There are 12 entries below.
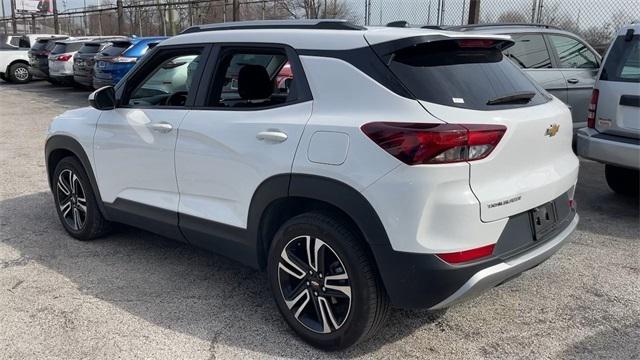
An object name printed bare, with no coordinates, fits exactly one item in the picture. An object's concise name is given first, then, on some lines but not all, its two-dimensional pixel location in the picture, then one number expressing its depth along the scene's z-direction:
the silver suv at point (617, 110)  5.10
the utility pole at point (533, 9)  10.74
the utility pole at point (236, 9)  16.36
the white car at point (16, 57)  21.73
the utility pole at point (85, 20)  32.07
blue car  13.24
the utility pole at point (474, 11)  10.43
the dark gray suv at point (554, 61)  7.04
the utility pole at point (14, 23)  41.93
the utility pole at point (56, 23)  32.60
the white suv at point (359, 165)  2.70
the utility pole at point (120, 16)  23.59
